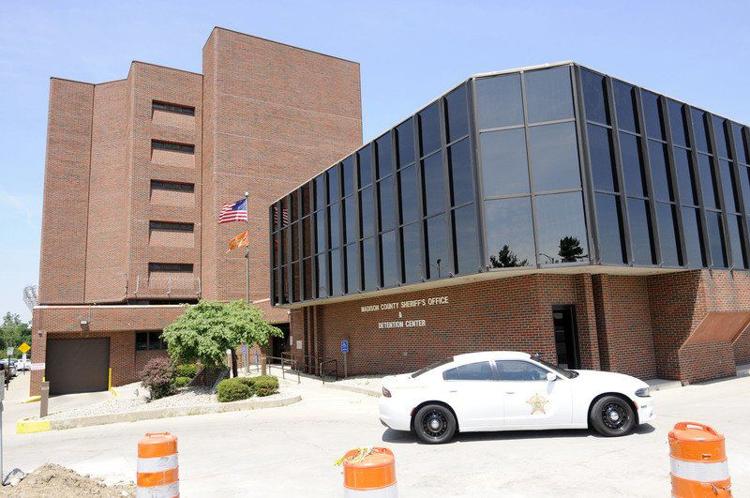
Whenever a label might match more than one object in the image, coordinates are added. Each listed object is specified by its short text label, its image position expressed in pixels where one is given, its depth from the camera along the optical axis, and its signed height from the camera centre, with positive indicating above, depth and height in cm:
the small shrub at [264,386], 1686 -176
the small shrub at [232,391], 1616 -180
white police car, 906 -137
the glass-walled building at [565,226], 1441 +276
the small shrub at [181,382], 2084 -186
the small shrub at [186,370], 2519 -175
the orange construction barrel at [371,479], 352 -102
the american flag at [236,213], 2717 +615
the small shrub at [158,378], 1816 -147
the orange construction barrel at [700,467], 409 -120
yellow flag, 2933 +514
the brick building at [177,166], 3878 +1297
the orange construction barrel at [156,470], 527 -136
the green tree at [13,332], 9325 +171
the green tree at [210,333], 1784 +0
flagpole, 2731 -137
